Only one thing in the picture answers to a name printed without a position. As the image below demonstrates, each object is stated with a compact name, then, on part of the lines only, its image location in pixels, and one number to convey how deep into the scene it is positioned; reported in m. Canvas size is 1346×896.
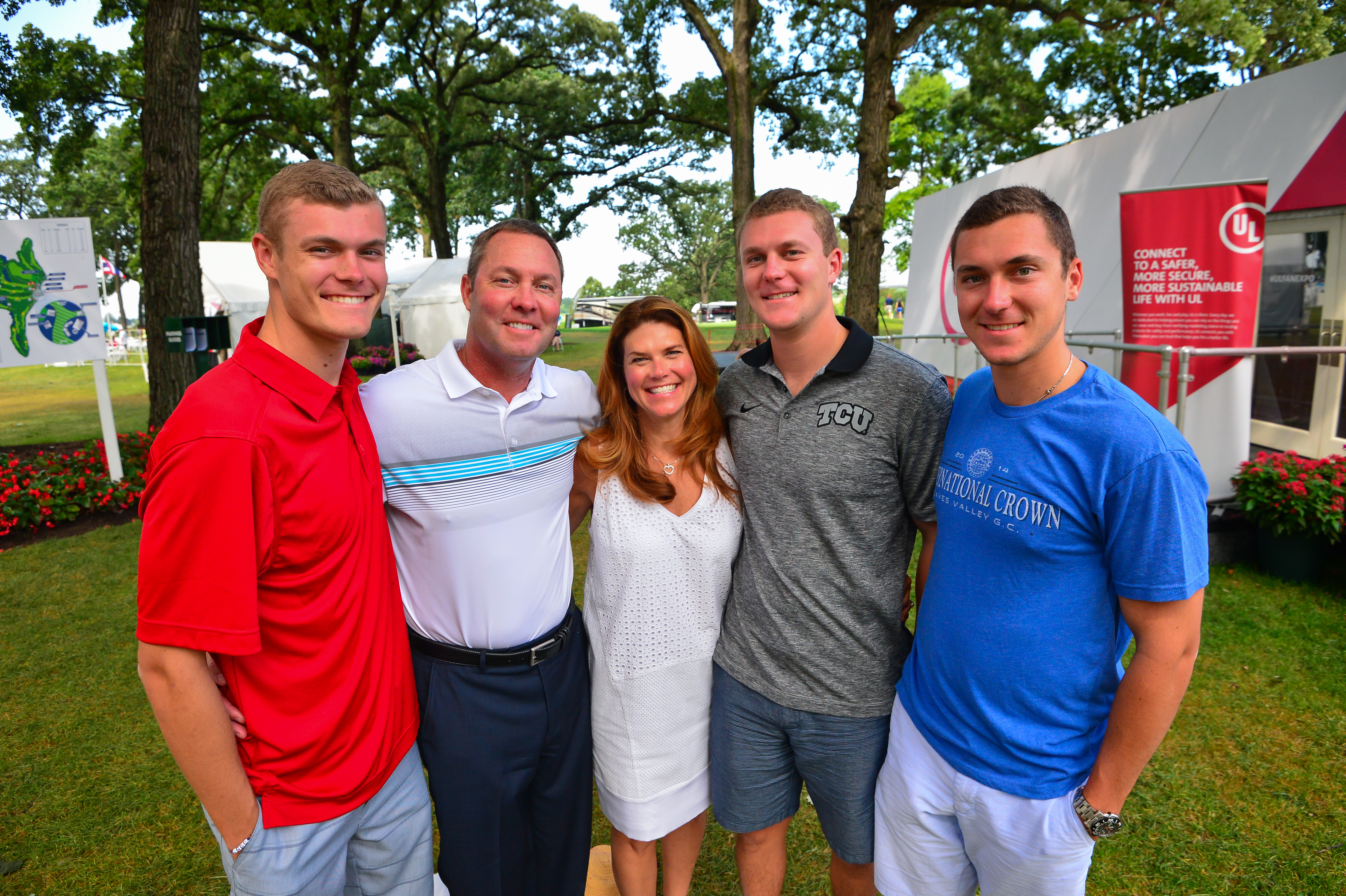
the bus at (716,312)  73.19
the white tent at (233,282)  21.31
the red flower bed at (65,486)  7.36
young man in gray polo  2.24
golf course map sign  7.63
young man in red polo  1.53
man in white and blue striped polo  2.23
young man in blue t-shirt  1.63
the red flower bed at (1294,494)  5.12
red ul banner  5.69
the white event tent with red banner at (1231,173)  7.16
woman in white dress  2.41
